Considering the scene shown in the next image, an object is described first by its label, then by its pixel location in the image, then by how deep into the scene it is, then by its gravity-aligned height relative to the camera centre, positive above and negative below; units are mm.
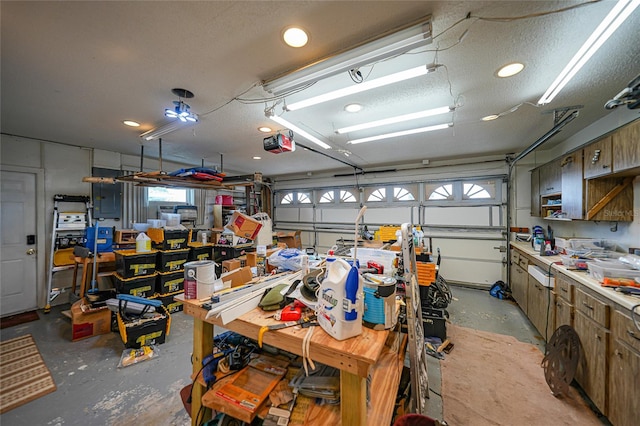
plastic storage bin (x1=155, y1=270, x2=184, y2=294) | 3598 -1143
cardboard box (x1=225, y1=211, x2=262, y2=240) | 2420 -138
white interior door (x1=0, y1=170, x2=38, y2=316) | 3395 -504
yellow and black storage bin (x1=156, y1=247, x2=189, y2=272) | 3605 -789
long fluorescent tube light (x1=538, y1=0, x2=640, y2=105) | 1173 +1089
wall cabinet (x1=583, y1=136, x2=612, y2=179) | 2265 +595
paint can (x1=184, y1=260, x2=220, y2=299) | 1358 -420
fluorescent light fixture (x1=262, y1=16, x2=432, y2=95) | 1335 +1058
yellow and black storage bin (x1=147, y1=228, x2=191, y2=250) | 3623 -430
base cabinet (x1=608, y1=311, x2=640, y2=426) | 1464 -1084
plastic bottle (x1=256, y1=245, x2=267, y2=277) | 2044 -512
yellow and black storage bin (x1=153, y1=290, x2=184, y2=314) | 3559 -1445
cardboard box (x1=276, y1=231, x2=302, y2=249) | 6406 -784
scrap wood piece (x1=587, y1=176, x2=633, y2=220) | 2461 +192
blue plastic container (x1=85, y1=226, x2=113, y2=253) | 3666 -456
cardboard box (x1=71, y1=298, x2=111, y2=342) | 2818 -1423
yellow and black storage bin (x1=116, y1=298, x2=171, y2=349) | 2553 -1346
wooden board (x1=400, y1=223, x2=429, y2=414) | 1366 -795
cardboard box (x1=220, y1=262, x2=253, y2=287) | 1624 -474
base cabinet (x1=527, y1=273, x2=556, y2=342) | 2592 -1195
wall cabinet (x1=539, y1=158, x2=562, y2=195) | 3201 +555
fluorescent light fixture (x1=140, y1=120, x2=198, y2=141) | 2814 +1111
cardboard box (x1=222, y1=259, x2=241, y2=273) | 2572 -620
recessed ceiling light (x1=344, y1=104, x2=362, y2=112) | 2465 +1191
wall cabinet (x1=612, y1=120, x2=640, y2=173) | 1934 +608
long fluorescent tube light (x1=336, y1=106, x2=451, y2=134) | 2387 +1102
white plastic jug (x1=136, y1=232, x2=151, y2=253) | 3410 -490
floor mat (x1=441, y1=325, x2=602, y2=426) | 1832 -1662
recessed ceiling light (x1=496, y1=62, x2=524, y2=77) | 1783 +1185
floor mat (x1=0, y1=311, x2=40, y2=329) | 3168 -1592
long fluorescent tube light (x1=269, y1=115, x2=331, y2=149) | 2653 +1116
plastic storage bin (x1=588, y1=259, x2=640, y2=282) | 1866 -484
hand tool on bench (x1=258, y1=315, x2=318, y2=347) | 1101 -567
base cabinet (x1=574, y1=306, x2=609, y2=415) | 1721 -1194
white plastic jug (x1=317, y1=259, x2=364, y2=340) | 982 -413
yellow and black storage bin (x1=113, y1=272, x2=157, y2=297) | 3250 -1094
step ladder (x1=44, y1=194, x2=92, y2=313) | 3607 -230
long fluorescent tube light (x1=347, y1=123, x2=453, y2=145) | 2949 +1148
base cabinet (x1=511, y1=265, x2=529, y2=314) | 3389 -1185
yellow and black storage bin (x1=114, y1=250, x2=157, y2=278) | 3238 -768
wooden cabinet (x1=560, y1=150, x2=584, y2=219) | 2697 +357
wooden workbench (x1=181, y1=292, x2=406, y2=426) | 927 -698
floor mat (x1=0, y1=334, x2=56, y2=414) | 1950 -1611
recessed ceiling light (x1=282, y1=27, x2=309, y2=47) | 1428 +1166
